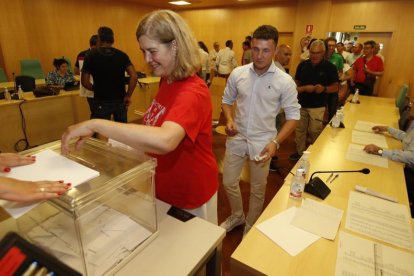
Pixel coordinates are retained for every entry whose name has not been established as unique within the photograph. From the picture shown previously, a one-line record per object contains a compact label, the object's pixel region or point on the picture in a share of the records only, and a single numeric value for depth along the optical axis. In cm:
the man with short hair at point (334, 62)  374
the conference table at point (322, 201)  100
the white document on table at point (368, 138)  232
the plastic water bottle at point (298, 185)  139
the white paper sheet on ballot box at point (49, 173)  66
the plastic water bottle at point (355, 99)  401
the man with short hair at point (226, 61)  736
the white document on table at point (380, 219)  115
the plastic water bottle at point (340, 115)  274
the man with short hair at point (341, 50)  616
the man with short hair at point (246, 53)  661
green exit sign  684
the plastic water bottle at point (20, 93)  363
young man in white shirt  176
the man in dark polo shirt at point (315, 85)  325
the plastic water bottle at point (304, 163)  148
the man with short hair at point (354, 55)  631
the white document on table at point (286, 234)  108
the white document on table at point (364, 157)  190
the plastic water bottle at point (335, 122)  270
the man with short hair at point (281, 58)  319
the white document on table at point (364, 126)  271
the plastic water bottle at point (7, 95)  352
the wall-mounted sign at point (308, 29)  729
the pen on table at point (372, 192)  144
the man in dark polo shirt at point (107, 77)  291
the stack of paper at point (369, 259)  96
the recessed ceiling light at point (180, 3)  821
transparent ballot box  74
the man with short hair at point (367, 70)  557
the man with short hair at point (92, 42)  370
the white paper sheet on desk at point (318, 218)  117
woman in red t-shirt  82
